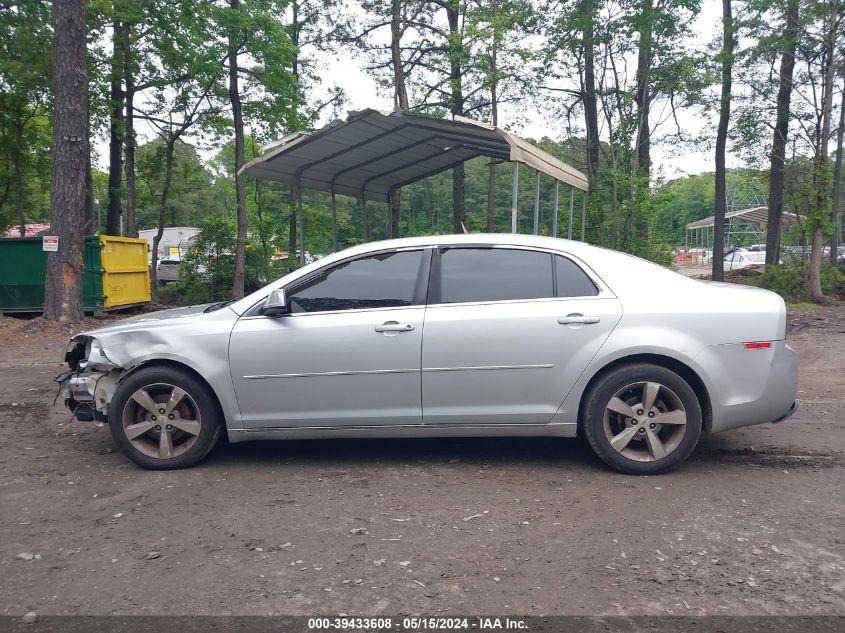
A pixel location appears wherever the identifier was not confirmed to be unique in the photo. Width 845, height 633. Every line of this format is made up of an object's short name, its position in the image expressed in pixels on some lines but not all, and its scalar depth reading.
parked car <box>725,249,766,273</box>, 32.77
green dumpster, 14.80
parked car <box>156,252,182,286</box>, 28.08
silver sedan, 4.45
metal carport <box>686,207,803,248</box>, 33.84
